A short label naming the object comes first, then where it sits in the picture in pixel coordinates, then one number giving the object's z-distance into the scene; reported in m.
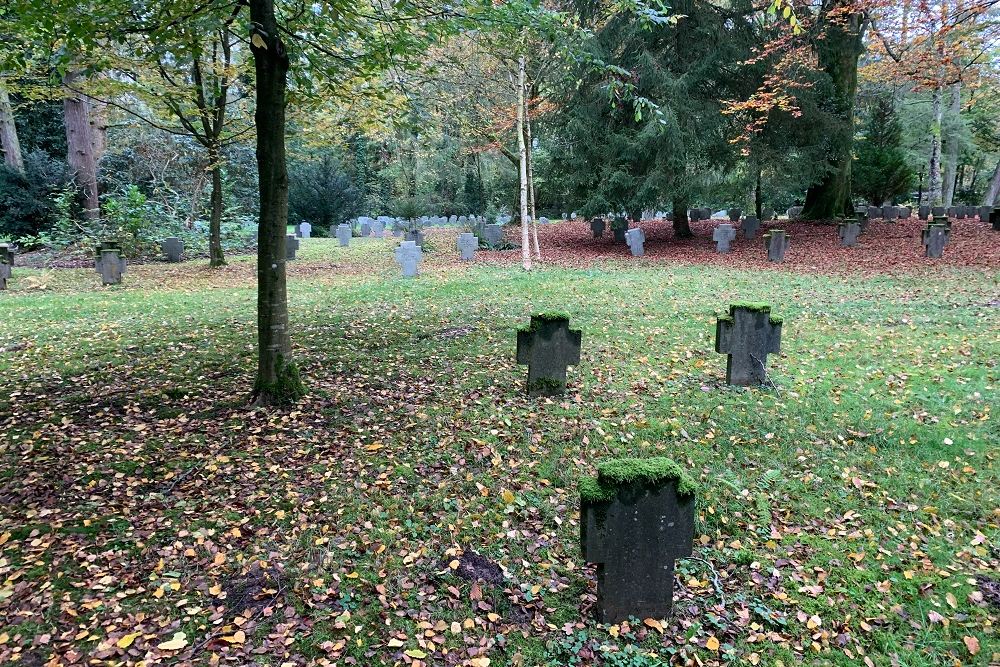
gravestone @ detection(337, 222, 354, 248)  24.06
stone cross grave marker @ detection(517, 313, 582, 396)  6.20
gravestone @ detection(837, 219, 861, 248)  16.95
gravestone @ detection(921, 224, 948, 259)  14.63
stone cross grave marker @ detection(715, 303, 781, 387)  6.29
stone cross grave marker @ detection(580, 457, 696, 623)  3.04
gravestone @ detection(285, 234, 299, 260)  18.87
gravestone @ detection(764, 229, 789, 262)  15.91
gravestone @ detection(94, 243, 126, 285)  14.02
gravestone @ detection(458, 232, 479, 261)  18.56
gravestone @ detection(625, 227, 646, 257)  18.47
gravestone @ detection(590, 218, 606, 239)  22.38
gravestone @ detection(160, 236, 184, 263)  18.36
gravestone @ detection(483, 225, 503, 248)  21.11
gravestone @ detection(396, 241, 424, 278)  15.12
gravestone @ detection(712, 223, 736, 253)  18.11
